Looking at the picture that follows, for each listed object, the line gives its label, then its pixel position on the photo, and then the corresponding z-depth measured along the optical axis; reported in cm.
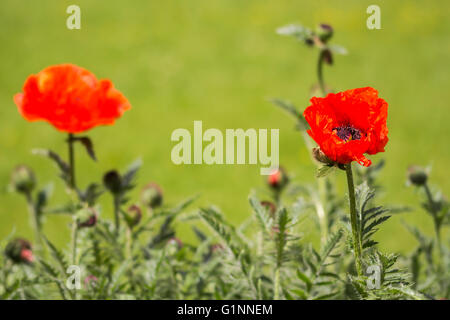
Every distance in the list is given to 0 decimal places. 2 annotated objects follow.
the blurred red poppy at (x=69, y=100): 208
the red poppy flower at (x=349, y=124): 185
